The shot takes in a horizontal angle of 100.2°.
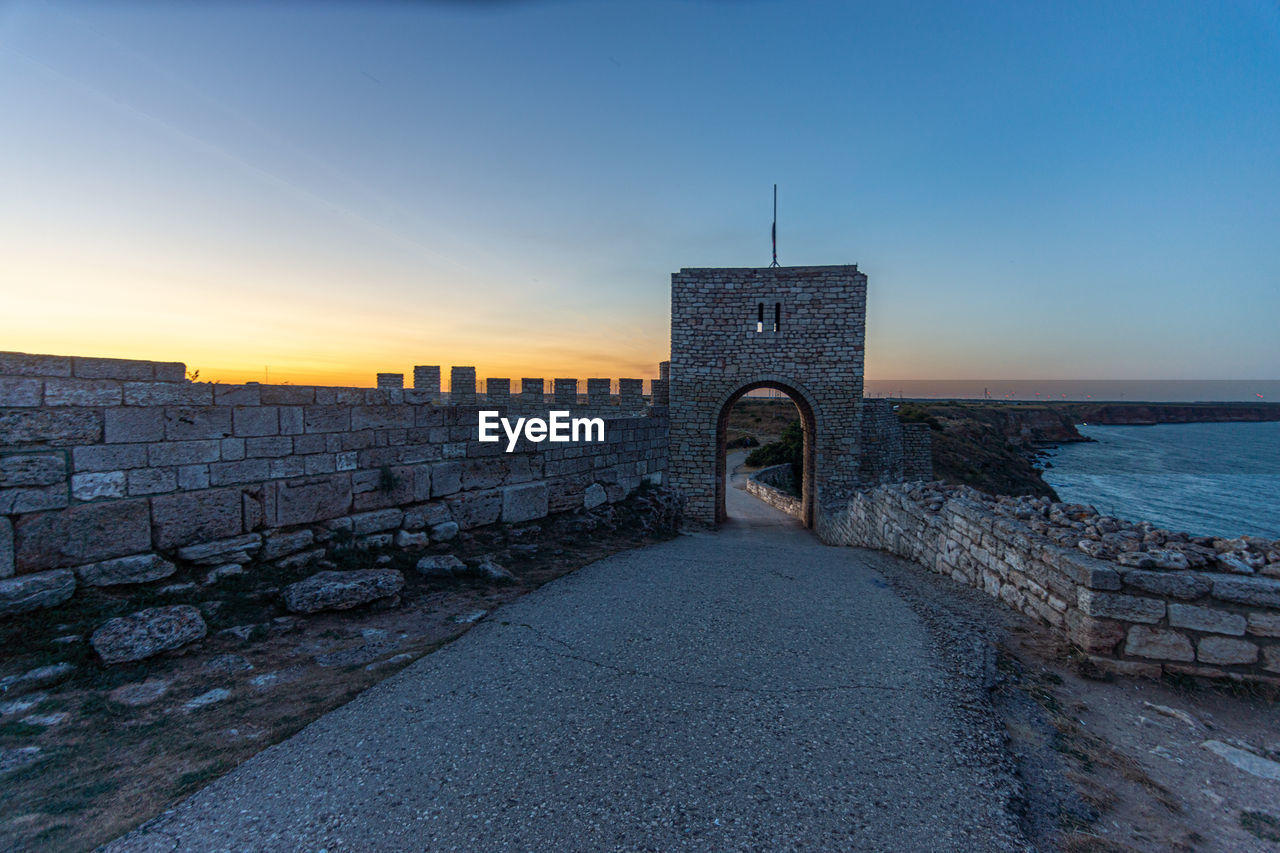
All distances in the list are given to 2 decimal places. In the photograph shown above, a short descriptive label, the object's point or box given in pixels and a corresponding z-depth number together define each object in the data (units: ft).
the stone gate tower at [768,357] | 47.80
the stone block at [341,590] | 15.60
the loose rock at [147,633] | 12.33
